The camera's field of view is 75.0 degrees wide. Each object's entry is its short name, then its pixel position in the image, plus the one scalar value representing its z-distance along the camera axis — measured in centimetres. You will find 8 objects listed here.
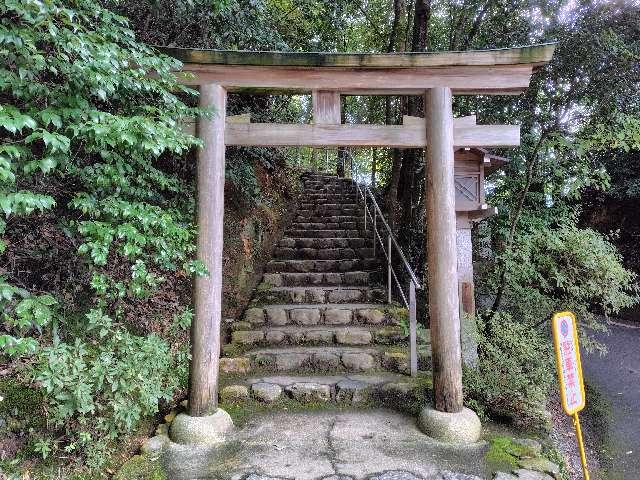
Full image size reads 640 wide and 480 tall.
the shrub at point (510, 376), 395
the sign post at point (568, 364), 284
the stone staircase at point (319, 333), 423
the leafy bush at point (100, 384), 269
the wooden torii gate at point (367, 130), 369
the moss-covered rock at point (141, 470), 297
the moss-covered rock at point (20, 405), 281
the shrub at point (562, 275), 530
